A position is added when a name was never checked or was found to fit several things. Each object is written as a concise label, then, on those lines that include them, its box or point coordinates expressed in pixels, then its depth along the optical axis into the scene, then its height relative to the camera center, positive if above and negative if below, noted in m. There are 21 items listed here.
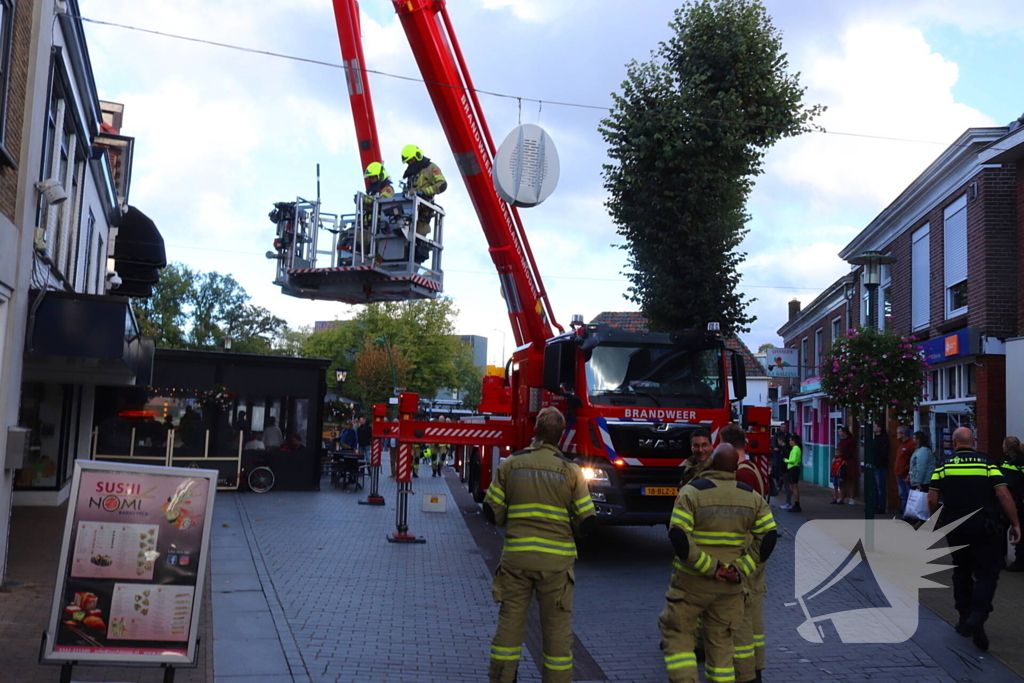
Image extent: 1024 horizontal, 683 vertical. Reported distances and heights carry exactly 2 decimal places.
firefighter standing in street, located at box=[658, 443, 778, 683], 5.30 -0.82
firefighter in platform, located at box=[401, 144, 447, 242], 12.92 +3.39
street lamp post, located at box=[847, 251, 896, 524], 12.12 +2.16
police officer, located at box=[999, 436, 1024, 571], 10.32 -0.39
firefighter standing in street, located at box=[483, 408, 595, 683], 5.57 -0.78
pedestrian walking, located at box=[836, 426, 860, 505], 18.72 -0.48
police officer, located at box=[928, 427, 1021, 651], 7.34 -0.73
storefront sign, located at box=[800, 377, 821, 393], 29.02 +1.49
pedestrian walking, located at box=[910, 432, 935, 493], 13.81 -0.42
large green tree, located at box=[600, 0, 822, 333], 19.11 +5.89
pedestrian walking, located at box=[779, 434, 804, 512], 17.61 -0.77
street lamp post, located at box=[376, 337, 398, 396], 52.73 +3.80
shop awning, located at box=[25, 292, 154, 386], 8.52 +0.73
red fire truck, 10.98 +0.67
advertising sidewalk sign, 5.08 -0.92
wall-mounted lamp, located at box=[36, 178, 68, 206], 9.25 +2.17
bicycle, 18.91 -1.43
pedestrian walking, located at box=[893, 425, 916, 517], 15.56 -0.46
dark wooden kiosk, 18.69 -0.20
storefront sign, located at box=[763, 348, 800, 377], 28.61 +2.08
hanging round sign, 10.38 +2.90
